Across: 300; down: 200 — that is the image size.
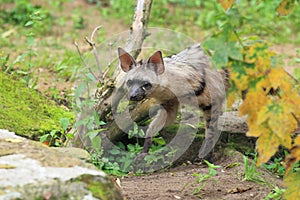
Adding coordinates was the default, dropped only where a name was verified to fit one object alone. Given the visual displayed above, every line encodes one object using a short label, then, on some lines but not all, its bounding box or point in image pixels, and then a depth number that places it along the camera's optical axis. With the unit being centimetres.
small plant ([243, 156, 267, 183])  862
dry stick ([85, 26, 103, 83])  1018
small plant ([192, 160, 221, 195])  825
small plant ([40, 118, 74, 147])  939
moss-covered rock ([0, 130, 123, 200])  564
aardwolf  1027
